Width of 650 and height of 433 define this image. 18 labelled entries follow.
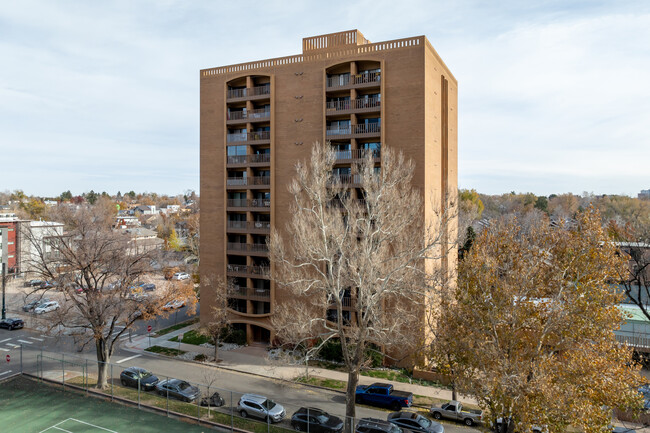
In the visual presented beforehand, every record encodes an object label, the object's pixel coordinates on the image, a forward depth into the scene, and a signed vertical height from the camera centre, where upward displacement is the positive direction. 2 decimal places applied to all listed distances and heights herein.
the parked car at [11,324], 39.50 -10.22
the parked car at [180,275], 64.57 -9.31
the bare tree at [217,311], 31.42 -7.59
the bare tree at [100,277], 24.12 -3.67
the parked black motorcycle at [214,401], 23.27 -10.43
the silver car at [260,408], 21.61 -10.25
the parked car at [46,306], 44.25 -9.75
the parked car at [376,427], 19.42 -10.00
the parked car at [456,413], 21.83 -10.64
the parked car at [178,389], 23.83 -10.22
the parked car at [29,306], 44.28 -9.82
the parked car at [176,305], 42.09 -9.50
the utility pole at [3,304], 40.43 -8.54
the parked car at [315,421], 20.14 -10.22
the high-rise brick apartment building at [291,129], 30.39 +7.12
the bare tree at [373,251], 20.70 -1.89
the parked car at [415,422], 20.23 -10.36
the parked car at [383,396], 23.41 -10.46
